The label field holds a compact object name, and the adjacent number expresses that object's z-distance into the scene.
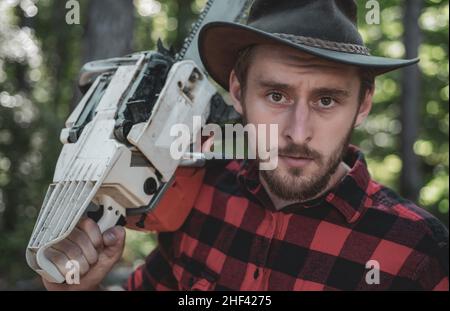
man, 1.58
